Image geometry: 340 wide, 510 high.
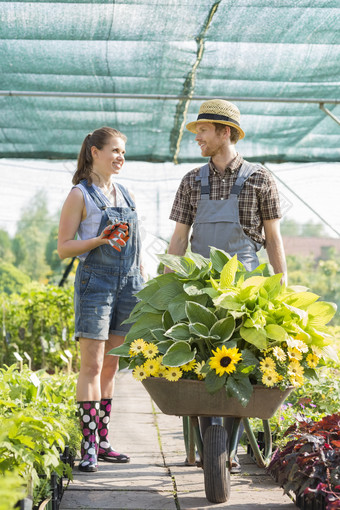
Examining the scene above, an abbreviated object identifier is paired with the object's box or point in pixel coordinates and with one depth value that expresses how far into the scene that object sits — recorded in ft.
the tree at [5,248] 38.55
